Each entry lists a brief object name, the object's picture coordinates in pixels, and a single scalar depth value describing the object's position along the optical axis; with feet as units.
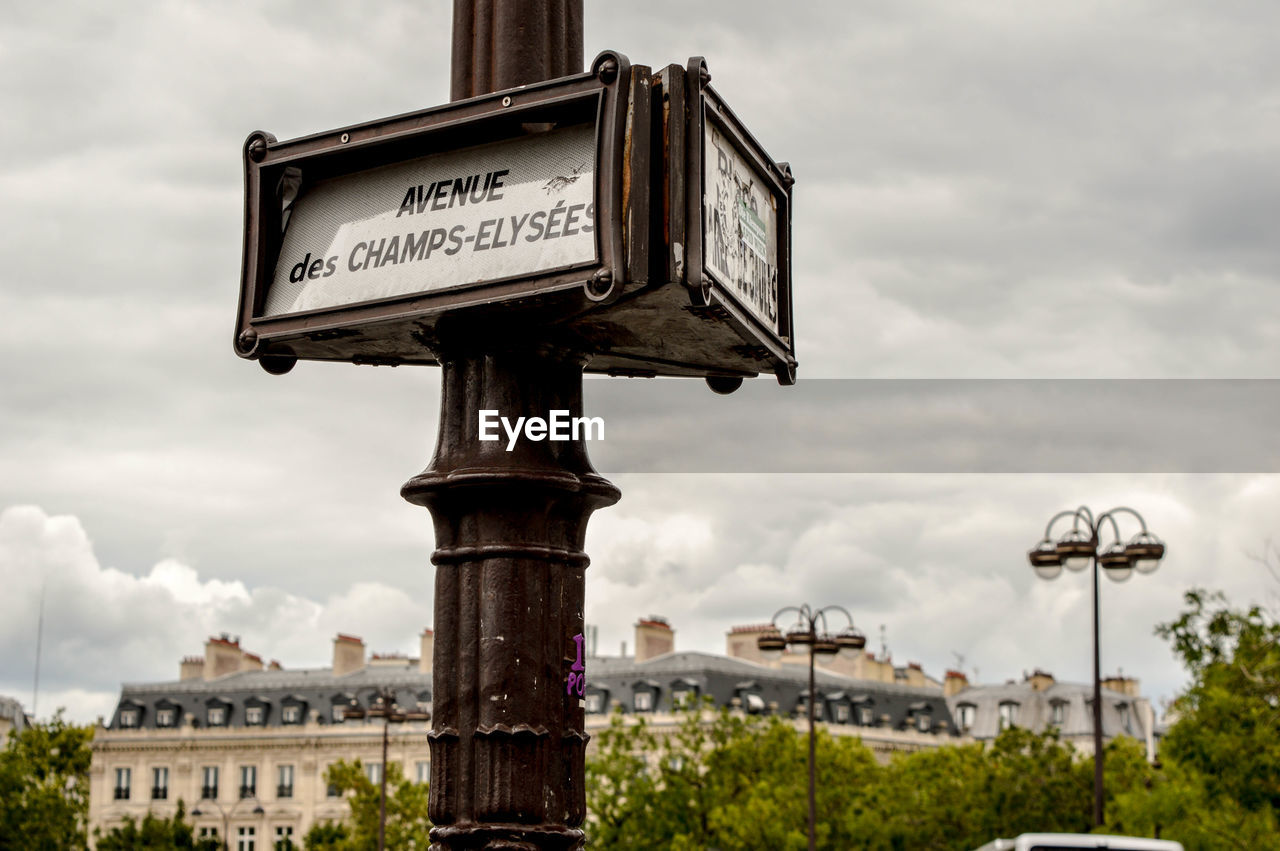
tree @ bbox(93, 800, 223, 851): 225.15
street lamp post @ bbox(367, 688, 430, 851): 129.73
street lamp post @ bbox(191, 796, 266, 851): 283.18
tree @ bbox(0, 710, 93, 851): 153.38
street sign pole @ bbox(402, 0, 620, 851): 10.27
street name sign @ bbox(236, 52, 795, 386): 9.98
